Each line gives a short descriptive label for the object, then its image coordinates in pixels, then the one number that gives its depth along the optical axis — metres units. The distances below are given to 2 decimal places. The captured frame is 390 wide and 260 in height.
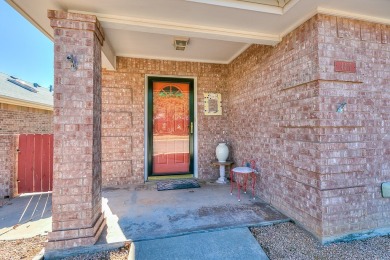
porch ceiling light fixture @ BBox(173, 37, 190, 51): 3.63
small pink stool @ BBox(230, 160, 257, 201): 3.64
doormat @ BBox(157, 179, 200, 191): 4.28
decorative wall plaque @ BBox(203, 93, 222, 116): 5.05
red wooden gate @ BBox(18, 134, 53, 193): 4.18
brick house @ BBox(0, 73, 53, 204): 4.02
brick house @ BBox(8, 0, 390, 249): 2.30
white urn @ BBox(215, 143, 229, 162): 4.74
